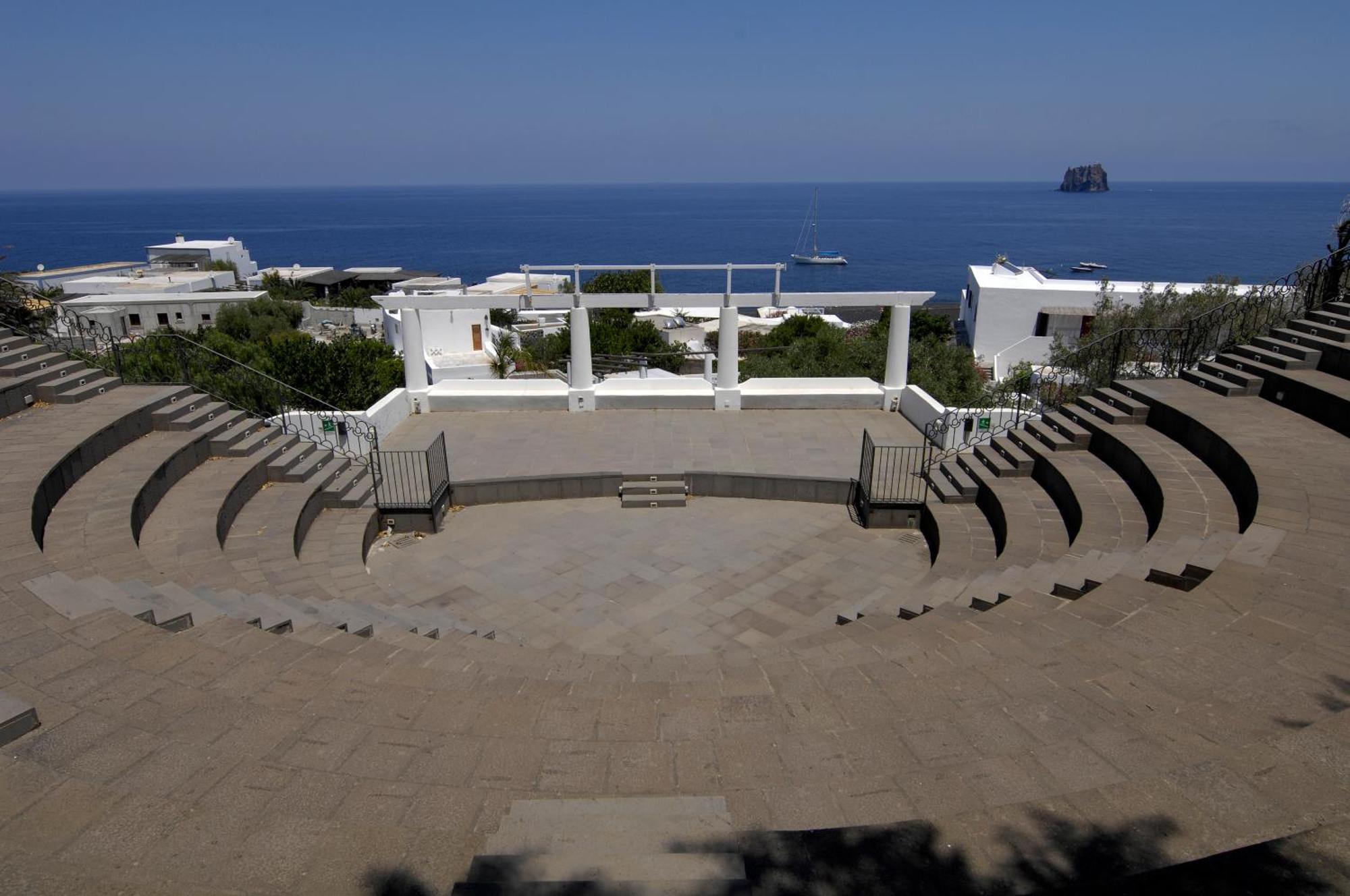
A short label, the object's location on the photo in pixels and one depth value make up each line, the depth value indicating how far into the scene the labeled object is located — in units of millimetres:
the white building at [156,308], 56812
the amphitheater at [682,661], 3295
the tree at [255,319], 56875
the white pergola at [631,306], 15555
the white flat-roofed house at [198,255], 93438
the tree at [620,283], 54938
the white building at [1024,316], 41406
